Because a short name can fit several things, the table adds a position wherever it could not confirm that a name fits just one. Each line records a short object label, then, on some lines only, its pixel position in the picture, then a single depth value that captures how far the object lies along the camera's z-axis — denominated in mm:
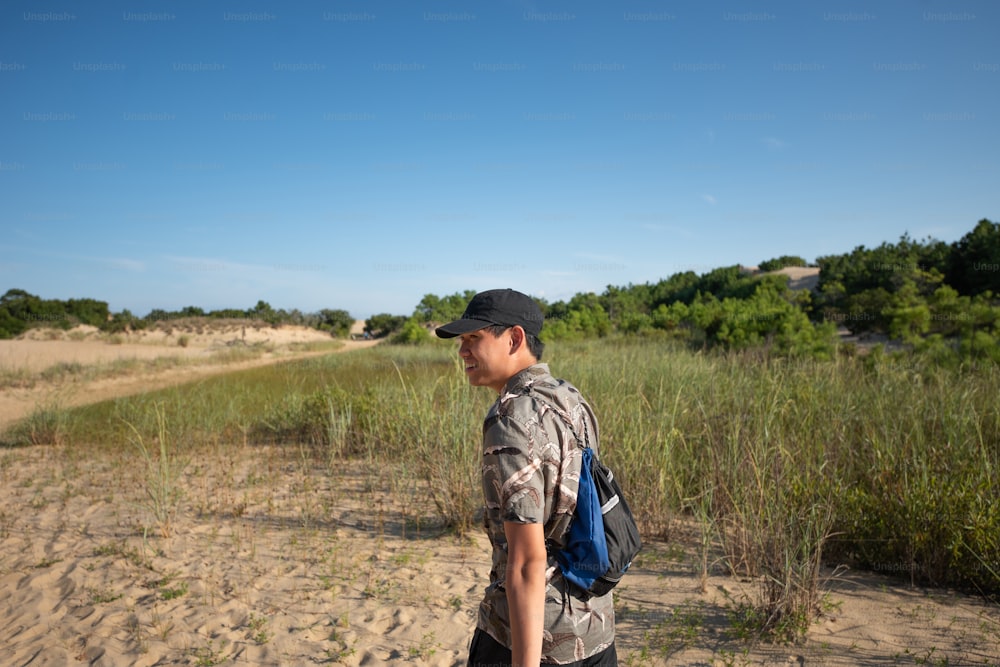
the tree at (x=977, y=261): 15789
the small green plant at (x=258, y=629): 3262
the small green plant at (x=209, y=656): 3023
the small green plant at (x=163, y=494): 4680
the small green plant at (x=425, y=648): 3154
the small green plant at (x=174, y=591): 3693
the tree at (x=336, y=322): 44466
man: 1250
